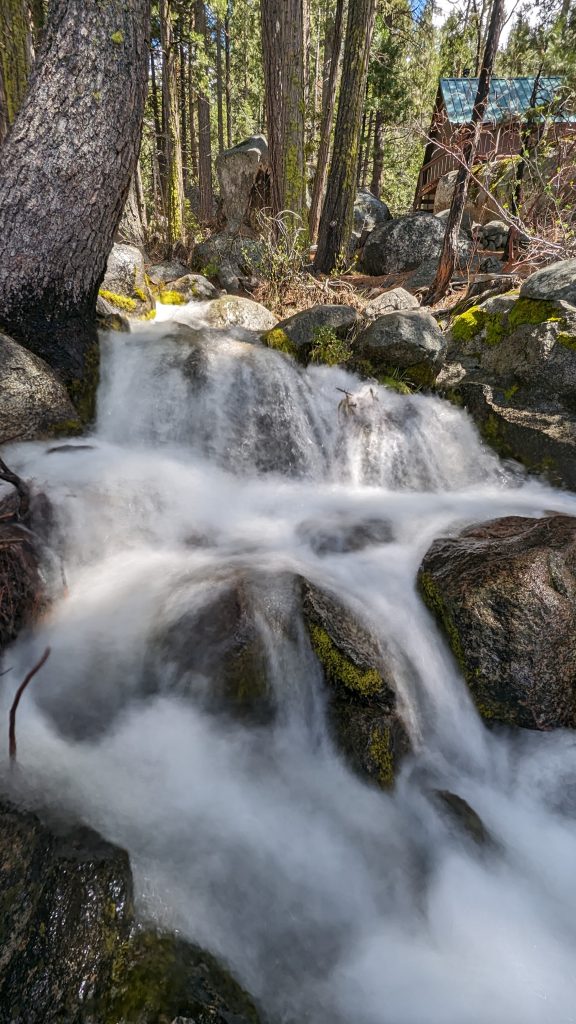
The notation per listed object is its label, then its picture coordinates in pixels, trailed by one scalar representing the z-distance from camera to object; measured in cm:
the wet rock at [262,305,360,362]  635
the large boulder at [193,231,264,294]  995
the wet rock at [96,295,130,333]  590
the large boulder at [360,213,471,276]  1212
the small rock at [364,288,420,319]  750
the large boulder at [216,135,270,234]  1164
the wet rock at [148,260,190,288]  1011
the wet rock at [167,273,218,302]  854
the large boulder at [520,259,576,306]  590
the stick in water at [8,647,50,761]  215
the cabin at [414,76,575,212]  1665
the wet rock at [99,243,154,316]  695
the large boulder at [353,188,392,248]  1524
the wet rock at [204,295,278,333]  732
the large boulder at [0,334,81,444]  419
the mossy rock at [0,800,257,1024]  137
